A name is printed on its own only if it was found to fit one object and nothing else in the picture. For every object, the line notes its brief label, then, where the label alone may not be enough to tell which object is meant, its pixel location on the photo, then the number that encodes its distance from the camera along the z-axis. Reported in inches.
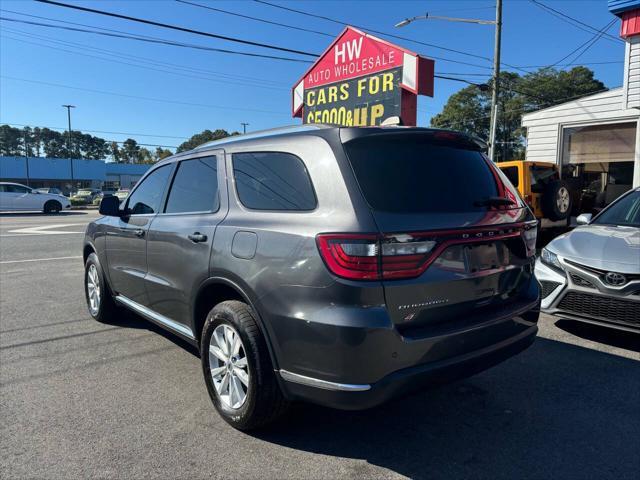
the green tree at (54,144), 4875.2
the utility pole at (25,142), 4692.4
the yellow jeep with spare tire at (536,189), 392.6
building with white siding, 454.5
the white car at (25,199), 986.0
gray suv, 91.1
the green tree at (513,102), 2055.9
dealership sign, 343.3
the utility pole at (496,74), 684.7
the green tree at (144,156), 4938.0
